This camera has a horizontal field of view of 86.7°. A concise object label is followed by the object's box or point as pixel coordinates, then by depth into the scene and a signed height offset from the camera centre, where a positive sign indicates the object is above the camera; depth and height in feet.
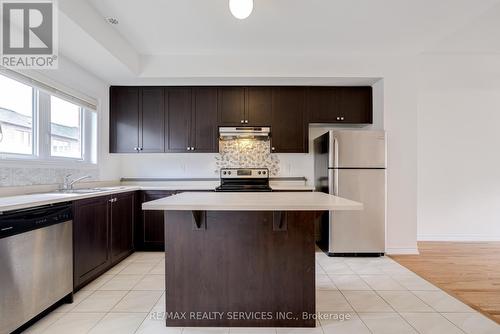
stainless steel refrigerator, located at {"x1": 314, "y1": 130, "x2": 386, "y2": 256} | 11.36 -0.86
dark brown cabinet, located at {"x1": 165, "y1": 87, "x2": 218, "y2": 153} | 12.93 +2.37
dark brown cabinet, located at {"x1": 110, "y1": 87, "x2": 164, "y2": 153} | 12.98 +2.37
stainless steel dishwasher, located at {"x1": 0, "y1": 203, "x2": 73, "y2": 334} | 5.51 -2.22
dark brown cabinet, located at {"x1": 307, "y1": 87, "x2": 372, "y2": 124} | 12.96 +3.08
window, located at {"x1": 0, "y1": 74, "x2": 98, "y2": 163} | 7.74 +1.56
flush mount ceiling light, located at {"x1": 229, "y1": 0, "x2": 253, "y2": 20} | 6.38 +3.91
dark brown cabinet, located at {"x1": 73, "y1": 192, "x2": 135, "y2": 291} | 7.88 -2.31
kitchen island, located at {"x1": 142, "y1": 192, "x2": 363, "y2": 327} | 6.29 -2.42
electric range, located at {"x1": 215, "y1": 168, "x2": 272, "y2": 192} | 13.34 -0.50
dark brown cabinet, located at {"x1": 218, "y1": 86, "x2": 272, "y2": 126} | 12.92 +3.04
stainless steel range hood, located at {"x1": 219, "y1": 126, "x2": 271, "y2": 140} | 12.71 +1.74
